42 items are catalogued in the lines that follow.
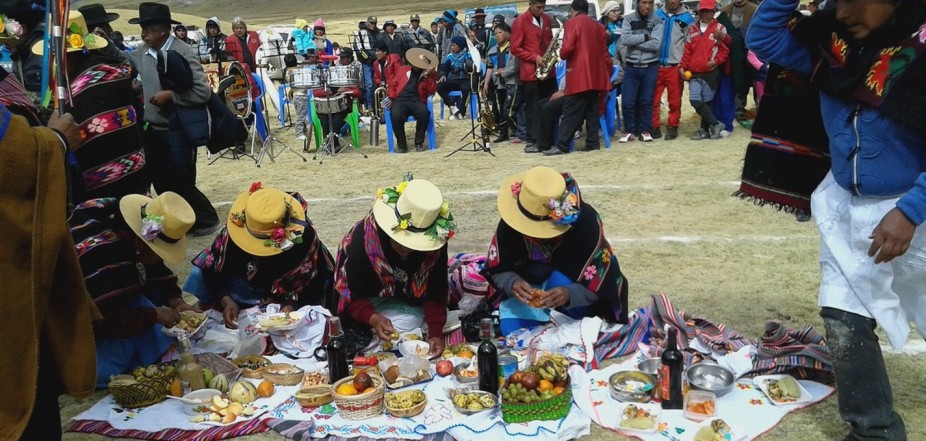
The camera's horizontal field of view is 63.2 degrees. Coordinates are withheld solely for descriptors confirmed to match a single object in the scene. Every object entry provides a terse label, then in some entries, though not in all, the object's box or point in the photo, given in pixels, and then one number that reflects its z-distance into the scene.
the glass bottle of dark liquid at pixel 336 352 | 4.14
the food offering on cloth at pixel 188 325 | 4.61
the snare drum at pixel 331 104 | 12.06
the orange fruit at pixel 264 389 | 4.22
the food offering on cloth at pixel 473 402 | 3.87
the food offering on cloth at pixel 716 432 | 3.53
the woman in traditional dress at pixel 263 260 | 4.65
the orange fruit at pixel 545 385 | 3.79
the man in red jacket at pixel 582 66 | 10.36
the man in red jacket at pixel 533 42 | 11.10
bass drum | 11.45
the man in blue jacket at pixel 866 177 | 2.83
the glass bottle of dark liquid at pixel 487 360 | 3.96
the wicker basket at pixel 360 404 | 3.89
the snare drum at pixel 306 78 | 12.58
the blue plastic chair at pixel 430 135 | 12.58
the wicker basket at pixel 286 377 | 4.33
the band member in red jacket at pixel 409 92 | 12.10
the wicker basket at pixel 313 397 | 4.05
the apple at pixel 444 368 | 4.31
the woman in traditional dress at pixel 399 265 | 4.21
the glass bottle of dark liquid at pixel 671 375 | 3.76
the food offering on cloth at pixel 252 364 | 4.43
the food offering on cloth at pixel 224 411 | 3.99
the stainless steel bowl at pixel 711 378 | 3.93
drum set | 12.18
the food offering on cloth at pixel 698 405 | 3.73
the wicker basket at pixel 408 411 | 3.88
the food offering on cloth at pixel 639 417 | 3.66
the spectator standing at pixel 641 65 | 11.02
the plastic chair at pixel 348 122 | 12.65
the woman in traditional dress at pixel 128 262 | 4.19
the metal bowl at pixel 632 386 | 3.90
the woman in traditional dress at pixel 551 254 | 4.34
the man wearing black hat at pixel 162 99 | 6.68
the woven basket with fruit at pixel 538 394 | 3.73
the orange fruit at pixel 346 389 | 4.00
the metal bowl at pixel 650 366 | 4.20
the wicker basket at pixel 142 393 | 4.12
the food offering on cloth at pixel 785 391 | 3.82
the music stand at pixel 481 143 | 11.63
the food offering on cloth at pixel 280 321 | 4.69
